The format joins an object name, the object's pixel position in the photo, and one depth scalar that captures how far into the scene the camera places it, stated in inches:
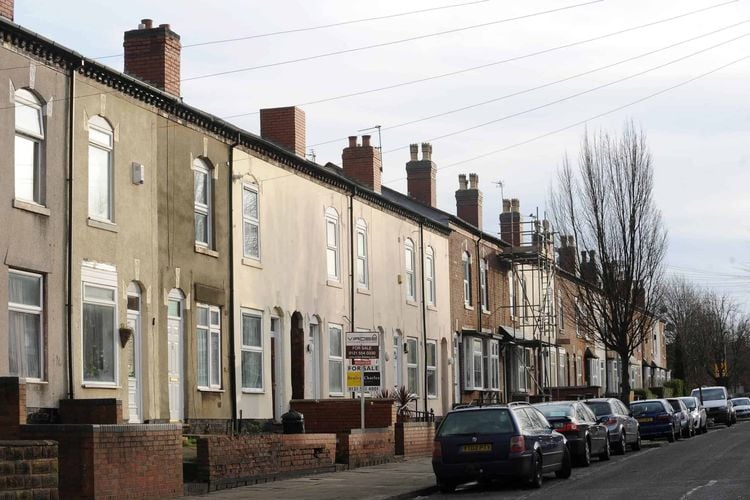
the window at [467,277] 1772.9
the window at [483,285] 1844.2
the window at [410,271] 1531.7
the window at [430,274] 1608.0
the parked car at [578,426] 1042.1
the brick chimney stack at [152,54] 992.2
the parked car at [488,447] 809.5
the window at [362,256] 1366.9
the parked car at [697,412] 1771.8
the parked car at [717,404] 2220.7
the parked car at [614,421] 1227.2
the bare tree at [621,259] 1724.9
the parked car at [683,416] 1627.7
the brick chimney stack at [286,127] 1268.5
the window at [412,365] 1524.4
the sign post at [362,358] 1014.4
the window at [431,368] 1600.6
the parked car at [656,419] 1514.5
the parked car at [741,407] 2657.5
